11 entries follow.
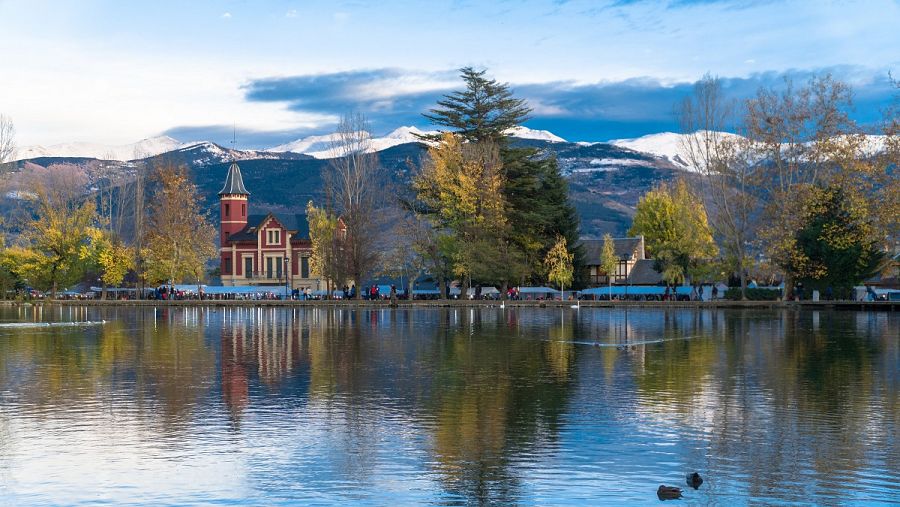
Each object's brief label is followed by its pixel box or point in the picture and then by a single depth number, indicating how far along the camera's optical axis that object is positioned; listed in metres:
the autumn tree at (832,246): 77.50
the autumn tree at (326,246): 93.43
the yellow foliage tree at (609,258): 111.75
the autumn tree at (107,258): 110.50
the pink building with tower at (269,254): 128.12
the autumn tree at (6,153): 97.62
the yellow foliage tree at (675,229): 95.75
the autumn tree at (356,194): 92.56
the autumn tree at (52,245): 105.38
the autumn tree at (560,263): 93.00
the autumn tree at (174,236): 109.88
